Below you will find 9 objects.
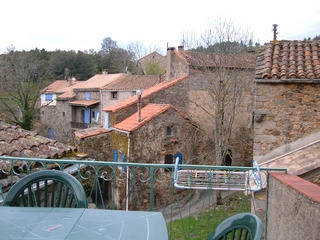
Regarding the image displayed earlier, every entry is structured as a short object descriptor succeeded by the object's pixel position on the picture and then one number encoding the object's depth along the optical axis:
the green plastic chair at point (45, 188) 2.56
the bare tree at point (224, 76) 13.14
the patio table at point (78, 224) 1.88
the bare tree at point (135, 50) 49.86
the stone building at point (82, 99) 23.83
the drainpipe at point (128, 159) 13.15
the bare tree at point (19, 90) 21.58
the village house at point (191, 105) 15.91
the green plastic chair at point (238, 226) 1.83
